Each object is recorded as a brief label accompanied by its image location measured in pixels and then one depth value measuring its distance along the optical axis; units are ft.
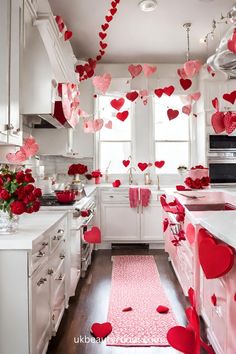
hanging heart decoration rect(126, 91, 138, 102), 16.28
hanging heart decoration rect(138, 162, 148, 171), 16.58
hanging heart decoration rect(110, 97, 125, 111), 16.16
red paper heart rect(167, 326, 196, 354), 6.09
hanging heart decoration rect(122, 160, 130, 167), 16.84
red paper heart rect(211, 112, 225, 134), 14.47
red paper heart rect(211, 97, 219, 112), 15.19
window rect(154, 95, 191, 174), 17.20
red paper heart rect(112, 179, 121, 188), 15.34
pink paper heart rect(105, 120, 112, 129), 16.96
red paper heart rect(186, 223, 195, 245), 7.87
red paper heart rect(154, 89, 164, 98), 16.33
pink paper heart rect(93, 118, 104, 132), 16.15
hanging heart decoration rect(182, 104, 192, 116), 16.01
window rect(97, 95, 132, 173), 17.21
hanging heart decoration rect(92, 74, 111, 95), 15.26
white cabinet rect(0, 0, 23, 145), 6.54
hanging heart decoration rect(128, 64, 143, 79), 15.49
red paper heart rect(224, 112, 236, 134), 14.13
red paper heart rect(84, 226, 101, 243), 11.28
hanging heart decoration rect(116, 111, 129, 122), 16.50
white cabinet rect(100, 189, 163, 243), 15.34
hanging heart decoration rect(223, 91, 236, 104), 14.62
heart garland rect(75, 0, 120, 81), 15.00
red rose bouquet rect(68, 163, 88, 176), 14.57
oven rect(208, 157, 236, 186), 15.24
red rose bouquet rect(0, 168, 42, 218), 5.33
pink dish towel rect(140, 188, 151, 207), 15.12
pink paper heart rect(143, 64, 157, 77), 15.79
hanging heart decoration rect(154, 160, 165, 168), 16.79
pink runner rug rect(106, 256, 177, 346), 7.29
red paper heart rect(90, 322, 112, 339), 7.43
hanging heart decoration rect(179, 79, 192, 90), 15.33
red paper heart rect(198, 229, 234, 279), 4.46
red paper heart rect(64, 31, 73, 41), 11.49
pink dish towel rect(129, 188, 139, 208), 15.12
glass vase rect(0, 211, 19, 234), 5.64
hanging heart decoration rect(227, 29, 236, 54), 8.45
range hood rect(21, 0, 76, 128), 8.13
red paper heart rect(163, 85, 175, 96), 16.17
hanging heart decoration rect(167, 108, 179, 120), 15.94
